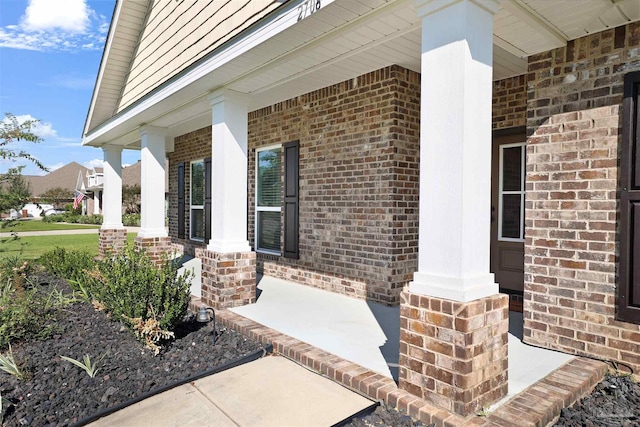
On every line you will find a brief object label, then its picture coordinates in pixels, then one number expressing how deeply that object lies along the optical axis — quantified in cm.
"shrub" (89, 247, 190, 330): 409
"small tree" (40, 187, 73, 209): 4573
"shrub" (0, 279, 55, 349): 420
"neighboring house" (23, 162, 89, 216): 5581
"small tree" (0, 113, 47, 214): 558
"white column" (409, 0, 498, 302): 248
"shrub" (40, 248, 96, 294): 623
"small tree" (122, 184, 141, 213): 3491
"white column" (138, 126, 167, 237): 777
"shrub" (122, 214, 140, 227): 2945
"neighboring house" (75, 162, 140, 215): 4412
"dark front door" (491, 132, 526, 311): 511
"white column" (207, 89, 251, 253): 522
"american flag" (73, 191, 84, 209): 3895
